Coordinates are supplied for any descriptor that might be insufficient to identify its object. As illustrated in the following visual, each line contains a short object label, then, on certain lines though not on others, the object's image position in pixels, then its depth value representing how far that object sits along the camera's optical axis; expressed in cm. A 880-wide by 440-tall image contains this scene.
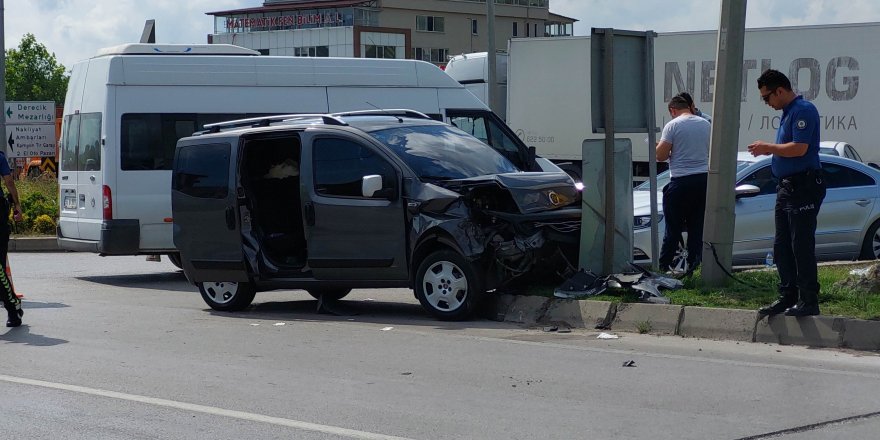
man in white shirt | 1155
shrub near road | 2208
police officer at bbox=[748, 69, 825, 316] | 890
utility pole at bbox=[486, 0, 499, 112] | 2556
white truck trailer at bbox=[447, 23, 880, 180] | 2458
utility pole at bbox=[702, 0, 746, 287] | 1027
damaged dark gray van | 1055
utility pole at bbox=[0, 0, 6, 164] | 2325
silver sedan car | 1395
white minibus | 1527
